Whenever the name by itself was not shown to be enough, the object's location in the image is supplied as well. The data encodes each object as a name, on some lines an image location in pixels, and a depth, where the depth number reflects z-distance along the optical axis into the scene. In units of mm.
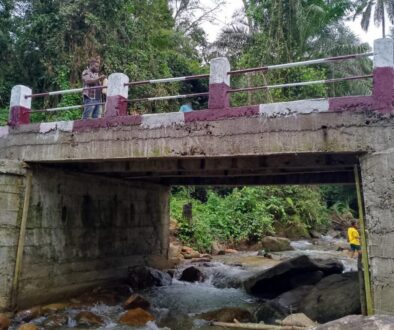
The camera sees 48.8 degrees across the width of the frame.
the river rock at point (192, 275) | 14180
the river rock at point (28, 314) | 8805
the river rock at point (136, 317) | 9211
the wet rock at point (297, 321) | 7618
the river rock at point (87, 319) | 9070
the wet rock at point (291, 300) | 10055
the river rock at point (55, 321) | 8781
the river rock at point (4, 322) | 8148
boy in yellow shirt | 14734
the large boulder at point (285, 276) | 12227
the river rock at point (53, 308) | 9422
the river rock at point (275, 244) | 20125
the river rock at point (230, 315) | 9329
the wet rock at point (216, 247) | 20016
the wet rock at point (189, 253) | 18109
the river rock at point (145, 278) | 12640
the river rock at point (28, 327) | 8013
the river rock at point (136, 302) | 10336
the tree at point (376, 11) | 29195
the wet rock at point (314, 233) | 24975
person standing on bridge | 9625
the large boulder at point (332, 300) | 9031
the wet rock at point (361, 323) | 4734
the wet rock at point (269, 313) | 9656
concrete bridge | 6648
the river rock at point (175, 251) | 16966
